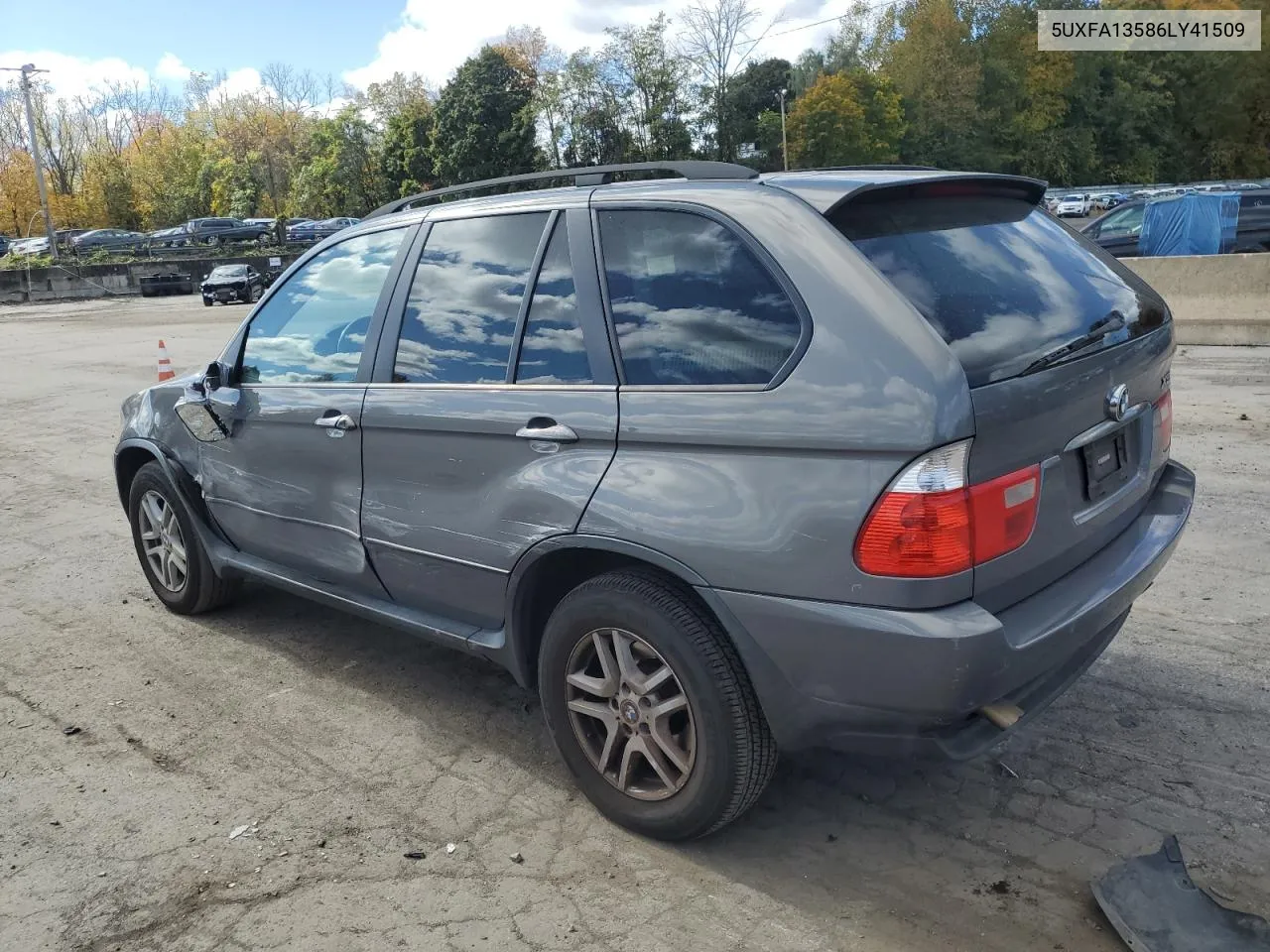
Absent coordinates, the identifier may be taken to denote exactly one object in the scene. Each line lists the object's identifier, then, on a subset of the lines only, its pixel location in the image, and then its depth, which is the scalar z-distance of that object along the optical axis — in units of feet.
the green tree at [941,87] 253.03
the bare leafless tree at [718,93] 234.99
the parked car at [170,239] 167.02
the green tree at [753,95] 249.14
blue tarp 55.31
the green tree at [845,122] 234.99
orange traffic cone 36.31
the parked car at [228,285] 108.06
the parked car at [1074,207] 166.53
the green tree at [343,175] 227.81
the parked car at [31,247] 156.93
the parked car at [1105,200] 179.89
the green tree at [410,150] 221.25
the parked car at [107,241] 161.27
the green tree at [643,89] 226.79
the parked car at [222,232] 170.81
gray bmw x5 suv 8.18
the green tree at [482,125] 214.69
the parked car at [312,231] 172.35
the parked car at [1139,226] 58.54
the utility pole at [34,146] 157.69
